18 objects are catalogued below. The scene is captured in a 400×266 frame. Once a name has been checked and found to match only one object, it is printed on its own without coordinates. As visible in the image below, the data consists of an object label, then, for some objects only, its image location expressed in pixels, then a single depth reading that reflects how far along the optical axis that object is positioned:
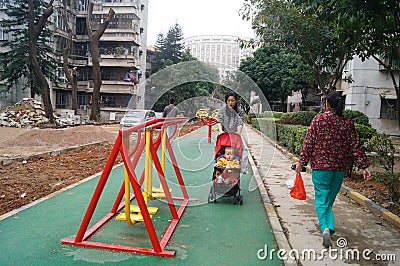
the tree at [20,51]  24.44
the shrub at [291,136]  10.23
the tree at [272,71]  26.44
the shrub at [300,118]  14.96
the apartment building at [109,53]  35.25
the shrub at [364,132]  7.81
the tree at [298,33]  10.52
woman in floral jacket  4.00
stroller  5.57
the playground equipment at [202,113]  8.70
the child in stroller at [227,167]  5.55
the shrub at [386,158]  5.24
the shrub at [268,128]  8.96
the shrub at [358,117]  13.34
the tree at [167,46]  28.20
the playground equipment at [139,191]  3.74
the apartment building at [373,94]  17.27
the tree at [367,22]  4.08
